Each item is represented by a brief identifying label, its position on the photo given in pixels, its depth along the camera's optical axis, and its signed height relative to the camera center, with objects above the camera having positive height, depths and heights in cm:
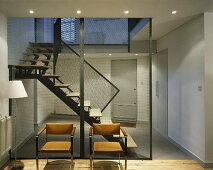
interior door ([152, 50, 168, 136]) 444 -17
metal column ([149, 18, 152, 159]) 322 +17
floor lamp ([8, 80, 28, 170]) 263 -6
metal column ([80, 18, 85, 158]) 325 -3
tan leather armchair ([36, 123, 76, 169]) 267 -84
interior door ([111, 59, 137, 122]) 390 -10
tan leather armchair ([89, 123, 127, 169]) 268 -98
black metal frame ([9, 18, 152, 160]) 324 -7
